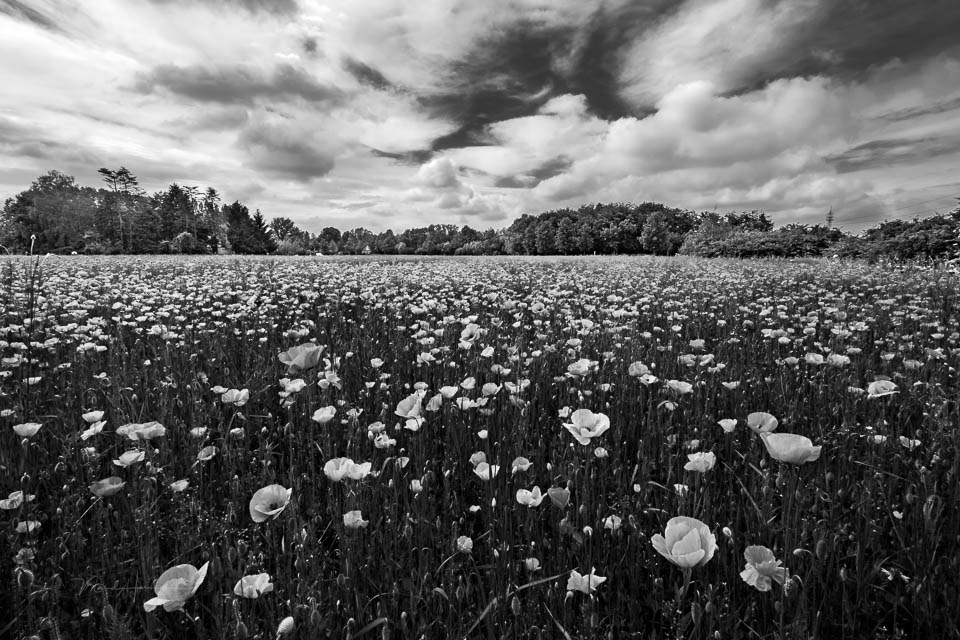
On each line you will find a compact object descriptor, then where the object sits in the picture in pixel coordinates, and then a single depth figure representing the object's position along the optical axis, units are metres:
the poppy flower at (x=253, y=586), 1.35
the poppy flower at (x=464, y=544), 1.73
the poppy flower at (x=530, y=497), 1.79
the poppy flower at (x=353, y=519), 1.56
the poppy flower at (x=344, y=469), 1.62
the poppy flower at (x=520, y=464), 1.90
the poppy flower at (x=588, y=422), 1.71
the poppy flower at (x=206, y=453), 2.07
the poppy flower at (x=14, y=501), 1.82
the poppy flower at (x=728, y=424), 2.21
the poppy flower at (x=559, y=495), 1.53
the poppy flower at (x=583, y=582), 1.42
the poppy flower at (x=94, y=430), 2.08
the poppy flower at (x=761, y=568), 1.34
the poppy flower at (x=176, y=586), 1.17
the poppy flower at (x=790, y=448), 1.31
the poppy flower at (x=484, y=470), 1.81
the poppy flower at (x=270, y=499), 1.45
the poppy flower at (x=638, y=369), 2.66
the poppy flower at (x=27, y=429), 1.97
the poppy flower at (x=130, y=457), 1.79
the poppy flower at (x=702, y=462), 1.76
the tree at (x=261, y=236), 78.82
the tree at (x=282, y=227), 123.88
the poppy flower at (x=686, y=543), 1.11
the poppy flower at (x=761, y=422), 1.60
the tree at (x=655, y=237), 78.00
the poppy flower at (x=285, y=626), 1.24
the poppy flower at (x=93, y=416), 2.22
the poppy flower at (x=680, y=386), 2.37
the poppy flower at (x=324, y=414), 2.01
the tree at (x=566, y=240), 89.44
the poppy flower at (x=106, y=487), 1.62
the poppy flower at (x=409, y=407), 1.98
